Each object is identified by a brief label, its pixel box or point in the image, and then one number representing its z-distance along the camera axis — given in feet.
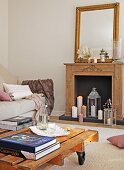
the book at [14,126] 7.27
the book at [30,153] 5.13
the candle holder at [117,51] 14.53
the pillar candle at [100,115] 14.46
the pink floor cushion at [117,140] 9.28
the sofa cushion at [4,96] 12.16
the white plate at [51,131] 6.68
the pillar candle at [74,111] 14.93
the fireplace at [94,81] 14.14
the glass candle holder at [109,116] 13.83
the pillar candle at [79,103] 15.09
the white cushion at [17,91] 12.85
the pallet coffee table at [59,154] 4.88
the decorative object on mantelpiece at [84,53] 15.40
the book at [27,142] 5.23
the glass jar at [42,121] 7.13
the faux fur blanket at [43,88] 14.64
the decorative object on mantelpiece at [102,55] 14.93
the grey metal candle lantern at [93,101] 15.03
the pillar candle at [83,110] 14.83
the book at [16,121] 7.40
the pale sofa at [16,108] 11.05
